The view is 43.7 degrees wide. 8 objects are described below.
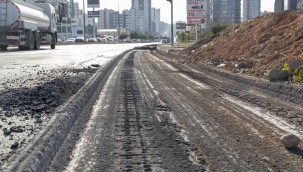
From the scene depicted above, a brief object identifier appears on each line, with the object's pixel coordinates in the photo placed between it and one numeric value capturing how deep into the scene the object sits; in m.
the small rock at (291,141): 5.42
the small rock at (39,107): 7.36
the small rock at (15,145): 5.02
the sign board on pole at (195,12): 35.59
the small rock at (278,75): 11.65
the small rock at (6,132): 5.67
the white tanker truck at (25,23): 31.36
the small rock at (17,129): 5.84
